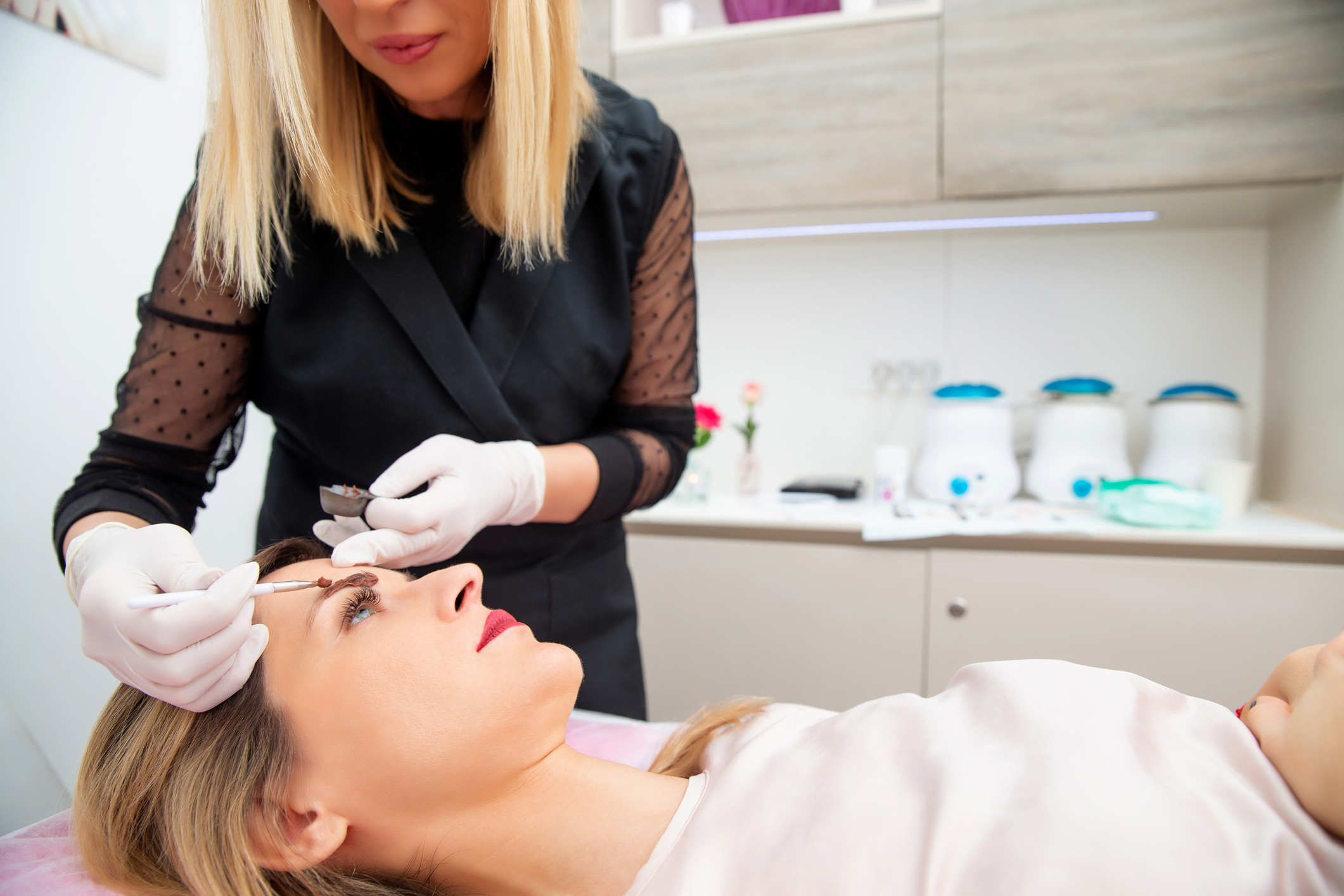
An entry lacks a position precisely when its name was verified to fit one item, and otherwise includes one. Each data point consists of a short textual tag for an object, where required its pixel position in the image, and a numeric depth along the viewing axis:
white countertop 1.58
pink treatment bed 0.73
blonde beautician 0.82
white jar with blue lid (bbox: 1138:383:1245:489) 1.90
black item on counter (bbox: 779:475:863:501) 2.05
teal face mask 1.62
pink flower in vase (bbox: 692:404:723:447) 2.16
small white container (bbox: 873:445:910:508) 1.98
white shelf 1.86
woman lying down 0.65
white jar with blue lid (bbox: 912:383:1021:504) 1.98
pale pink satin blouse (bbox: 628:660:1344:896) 0.59
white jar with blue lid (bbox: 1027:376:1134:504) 1.94
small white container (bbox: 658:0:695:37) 2.06
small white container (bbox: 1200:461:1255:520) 1.78
